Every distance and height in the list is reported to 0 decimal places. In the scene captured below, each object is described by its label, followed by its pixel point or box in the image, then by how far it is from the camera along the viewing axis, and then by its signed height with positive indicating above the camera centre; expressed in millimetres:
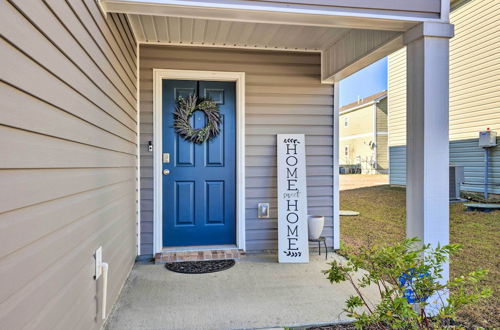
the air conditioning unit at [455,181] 6980 -259
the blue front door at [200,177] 3465 -104
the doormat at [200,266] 3025 -948
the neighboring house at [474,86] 6941 +1897
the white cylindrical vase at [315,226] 3514 -626
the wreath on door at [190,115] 3463 +521
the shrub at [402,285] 1353 -522
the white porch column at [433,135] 2188 +228
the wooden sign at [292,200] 3334 -339
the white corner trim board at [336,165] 3721 +37
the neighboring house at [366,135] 16453 +1805
